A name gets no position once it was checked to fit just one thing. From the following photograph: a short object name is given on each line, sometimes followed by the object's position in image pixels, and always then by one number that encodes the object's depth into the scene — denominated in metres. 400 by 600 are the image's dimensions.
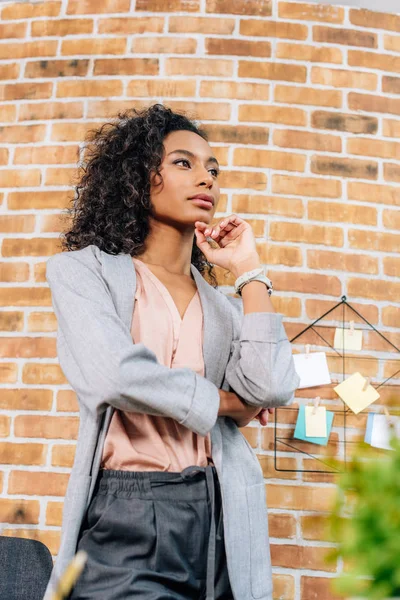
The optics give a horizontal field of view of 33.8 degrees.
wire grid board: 2.01
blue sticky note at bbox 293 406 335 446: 2.01
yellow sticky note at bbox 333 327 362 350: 2.10
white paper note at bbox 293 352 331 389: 2.05
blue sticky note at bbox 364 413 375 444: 2.03
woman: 1.22
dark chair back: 1.46
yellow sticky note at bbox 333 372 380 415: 2.04
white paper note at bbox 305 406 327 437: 2.01
